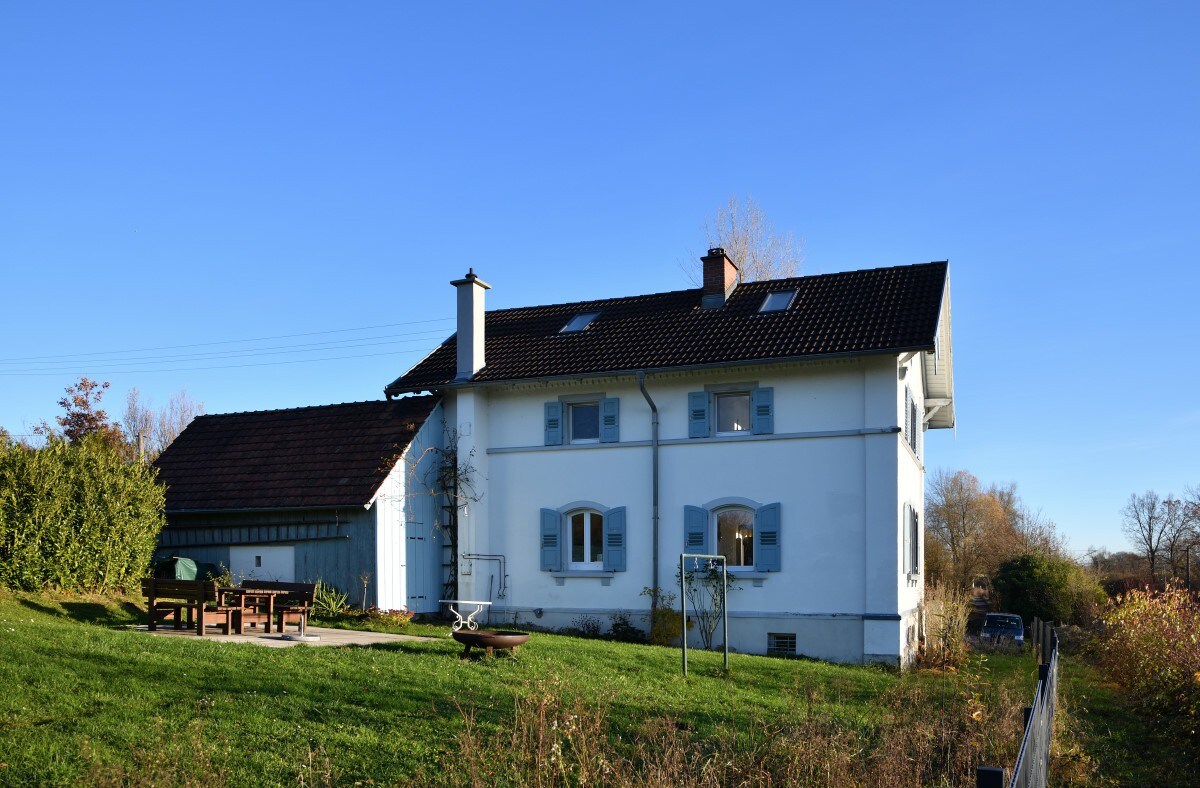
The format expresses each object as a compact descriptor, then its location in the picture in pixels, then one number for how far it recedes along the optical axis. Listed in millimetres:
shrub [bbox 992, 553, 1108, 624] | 37625
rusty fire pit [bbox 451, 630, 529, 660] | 13719
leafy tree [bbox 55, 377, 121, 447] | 39344
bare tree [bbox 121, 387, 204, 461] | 54303
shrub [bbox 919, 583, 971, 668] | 20469
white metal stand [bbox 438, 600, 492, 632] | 17628
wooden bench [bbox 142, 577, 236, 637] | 15758
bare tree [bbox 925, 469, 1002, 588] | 59656
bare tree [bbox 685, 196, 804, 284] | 34750
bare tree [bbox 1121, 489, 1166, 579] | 63500
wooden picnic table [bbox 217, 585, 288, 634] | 16188
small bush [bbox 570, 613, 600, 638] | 21406
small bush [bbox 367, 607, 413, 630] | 19594
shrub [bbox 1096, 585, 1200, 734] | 14203
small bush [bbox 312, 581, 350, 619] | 20156
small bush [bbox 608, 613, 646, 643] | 20969
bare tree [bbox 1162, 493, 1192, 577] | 59125
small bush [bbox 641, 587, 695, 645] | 20562
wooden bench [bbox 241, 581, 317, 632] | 17484
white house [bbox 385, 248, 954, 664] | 19859
